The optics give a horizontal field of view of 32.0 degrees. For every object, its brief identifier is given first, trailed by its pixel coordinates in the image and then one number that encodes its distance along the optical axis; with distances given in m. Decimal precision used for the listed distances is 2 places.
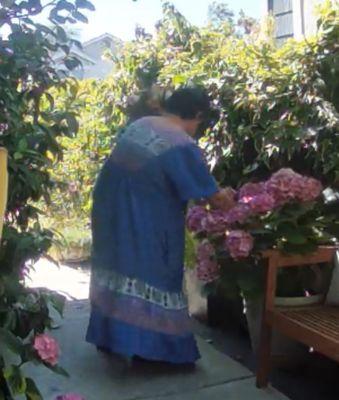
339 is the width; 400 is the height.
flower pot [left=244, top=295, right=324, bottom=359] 2.89
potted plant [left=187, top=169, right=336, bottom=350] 2.61
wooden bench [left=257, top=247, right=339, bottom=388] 2.30
